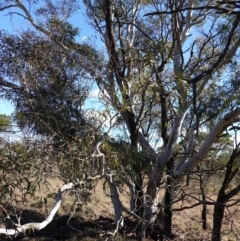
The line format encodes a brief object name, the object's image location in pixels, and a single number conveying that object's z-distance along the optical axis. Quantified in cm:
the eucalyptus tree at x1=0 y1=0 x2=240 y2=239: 466
